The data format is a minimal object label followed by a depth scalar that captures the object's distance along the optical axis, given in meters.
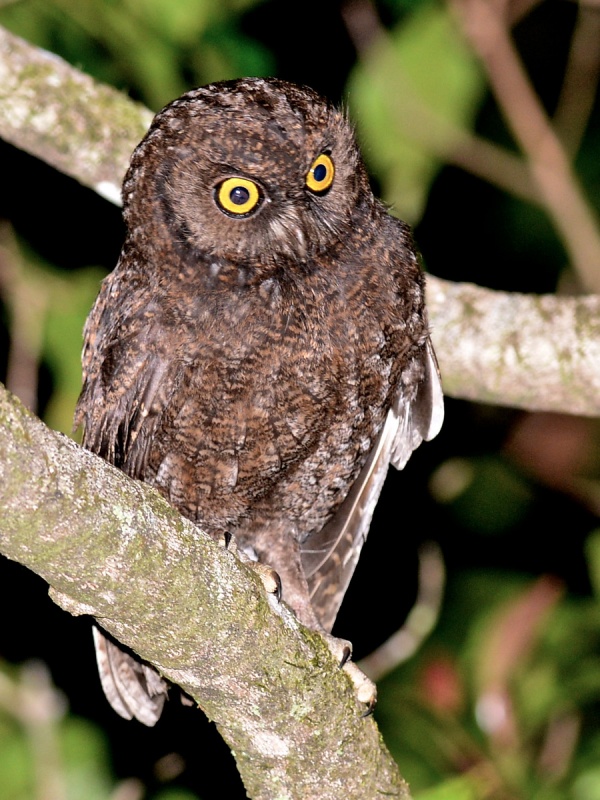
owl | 5.64
